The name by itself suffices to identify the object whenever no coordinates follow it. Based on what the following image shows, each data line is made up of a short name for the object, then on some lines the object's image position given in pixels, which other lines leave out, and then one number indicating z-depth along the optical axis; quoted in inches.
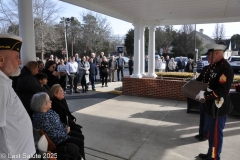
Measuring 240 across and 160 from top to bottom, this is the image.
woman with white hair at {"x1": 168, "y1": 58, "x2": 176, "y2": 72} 529.7
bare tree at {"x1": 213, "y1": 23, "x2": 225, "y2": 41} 1750.7
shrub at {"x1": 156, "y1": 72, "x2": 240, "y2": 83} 294.2
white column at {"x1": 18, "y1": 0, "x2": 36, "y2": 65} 133.8
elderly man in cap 54.2
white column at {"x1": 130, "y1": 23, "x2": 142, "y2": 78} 311.8
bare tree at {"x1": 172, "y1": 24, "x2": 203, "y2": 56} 1396.4
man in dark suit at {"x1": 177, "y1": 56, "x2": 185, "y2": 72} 527.8
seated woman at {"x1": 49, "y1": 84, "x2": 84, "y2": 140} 120.0
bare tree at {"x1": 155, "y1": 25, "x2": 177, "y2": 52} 1486.2
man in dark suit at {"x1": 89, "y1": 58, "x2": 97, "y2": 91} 350.4
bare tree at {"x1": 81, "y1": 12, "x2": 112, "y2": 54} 1246.9
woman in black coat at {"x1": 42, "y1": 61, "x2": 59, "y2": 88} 159.3
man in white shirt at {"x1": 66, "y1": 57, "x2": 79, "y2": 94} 331.0
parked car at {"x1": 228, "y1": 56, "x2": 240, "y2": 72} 771.3
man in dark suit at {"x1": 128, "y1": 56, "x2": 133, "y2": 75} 483.5
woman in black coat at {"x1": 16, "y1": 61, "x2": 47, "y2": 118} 115.7
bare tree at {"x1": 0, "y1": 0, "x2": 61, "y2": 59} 666.8
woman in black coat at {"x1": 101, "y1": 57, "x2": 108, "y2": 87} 383.9
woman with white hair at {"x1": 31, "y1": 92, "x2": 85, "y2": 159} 96.7
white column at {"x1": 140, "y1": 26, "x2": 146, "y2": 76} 320.2
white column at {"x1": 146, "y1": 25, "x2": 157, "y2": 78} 321.7
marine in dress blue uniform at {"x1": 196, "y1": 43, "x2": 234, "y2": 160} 107.9
